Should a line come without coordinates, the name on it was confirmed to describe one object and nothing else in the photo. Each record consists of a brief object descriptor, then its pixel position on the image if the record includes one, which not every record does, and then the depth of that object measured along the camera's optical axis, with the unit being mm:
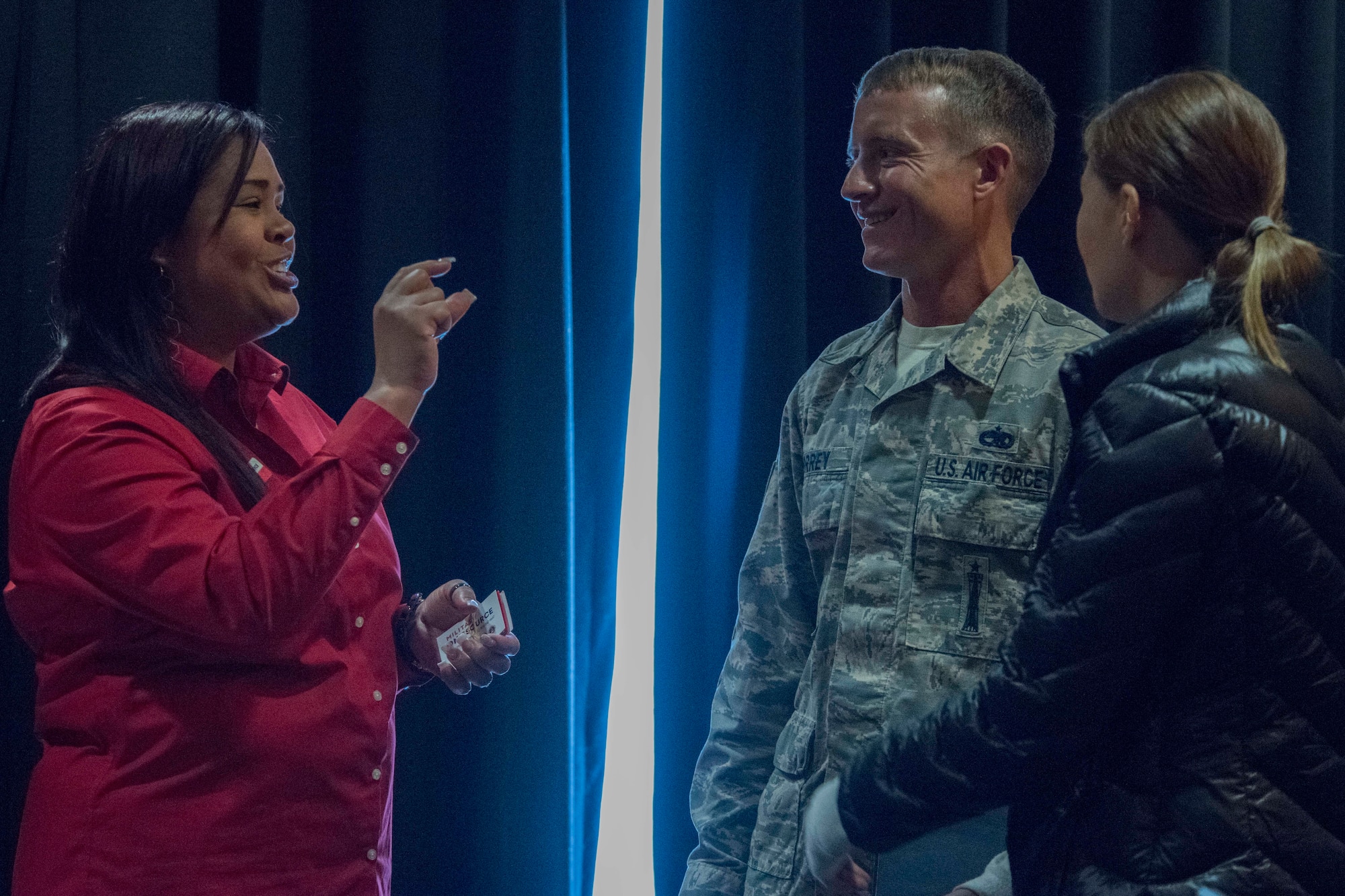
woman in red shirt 4212
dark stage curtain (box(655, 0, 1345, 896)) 5103
